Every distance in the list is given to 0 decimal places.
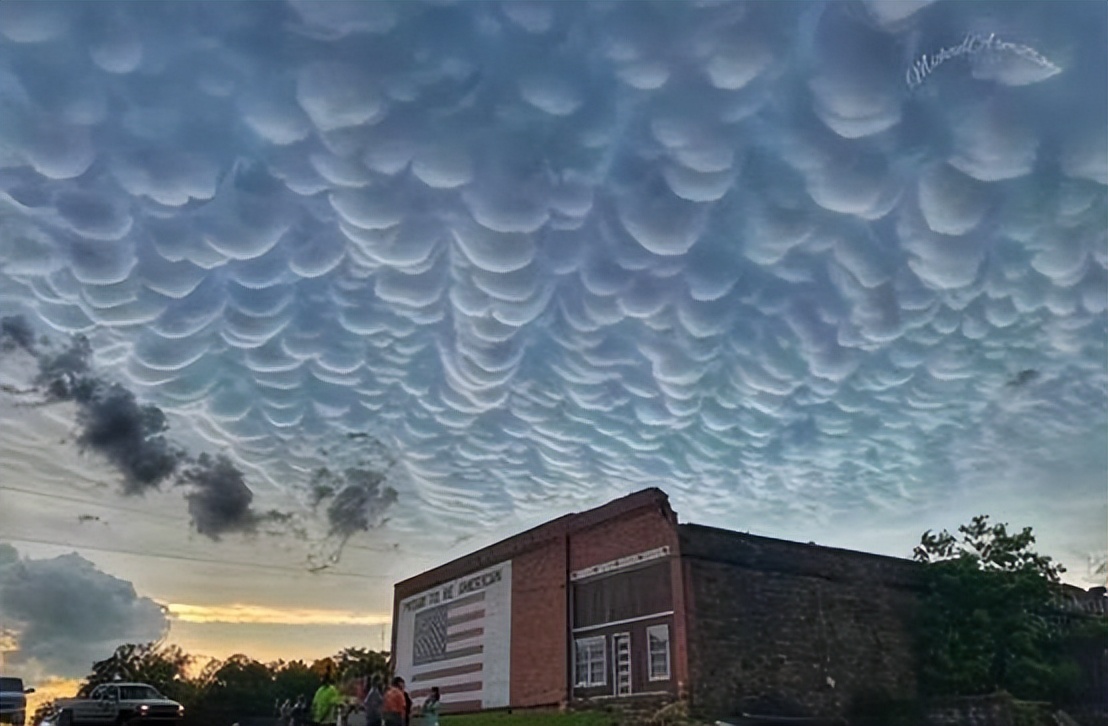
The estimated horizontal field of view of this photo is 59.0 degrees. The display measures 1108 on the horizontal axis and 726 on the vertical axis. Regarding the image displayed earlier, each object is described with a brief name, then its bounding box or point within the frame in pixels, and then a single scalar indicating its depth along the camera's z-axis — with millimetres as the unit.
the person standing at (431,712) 16203
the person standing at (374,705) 13812
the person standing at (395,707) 13445
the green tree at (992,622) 21094
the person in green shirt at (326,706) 13984
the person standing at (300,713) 16391
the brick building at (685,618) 18703
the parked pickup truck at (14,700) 16766
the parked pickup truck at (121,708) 17156
